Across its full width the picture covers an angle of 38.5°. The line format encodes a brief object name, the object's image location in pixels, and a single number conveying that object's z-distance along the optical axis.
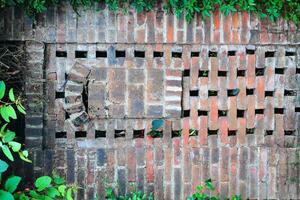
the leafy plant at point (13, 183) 2.43
